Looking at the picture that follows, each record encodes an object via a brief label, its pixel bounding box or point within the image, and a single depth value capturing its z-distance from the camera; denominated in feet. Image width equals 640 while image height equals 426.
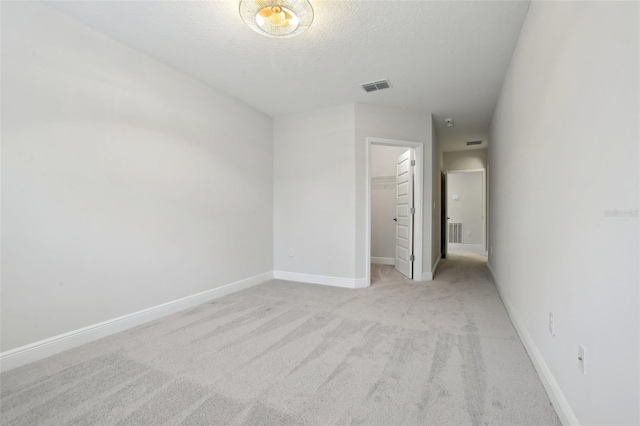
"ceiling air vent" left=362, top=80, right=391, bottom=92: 10.40
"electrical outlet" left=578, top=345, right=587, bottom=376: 3.81
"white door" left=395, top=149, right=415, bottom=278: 13.93
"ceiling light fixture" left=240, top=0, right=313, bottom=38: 6.07
